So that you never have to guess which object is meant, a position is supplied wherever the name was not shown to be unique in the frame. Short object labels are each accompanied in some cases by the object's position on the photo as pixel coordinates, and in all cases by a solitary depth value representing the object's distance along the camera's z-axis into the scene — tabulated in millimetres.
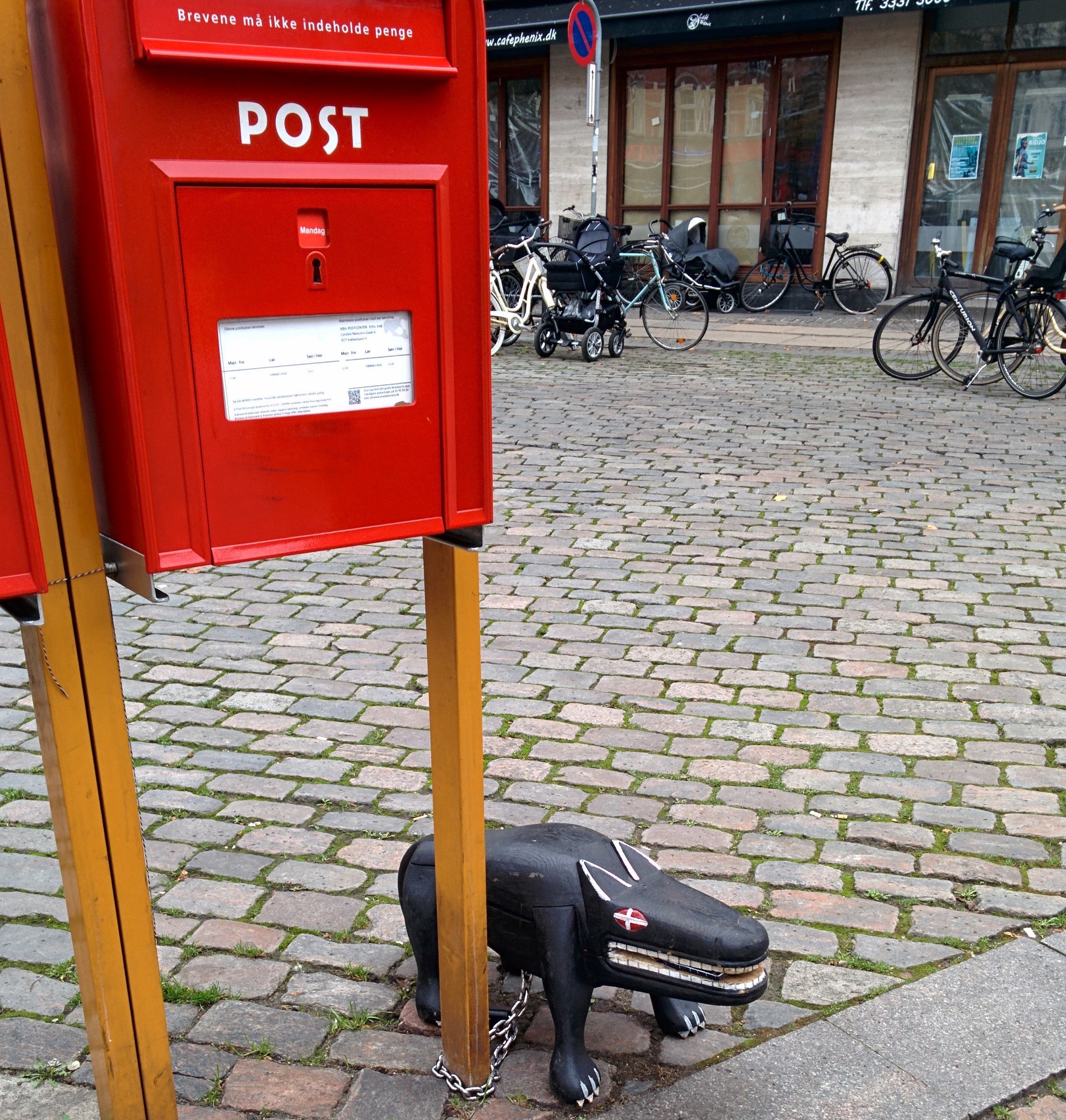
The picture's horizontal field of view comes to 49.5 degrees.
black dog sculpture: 2223
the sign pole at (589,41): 13008
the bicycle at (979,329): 10312
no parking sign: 12977
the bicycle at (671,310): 13000
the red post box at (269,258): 1599
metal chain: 2344
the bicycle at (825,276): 16016
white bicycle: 11938
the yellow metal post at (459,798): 2135
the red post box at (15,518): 1605
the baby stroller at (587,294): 11523
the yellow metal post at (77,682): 1627
